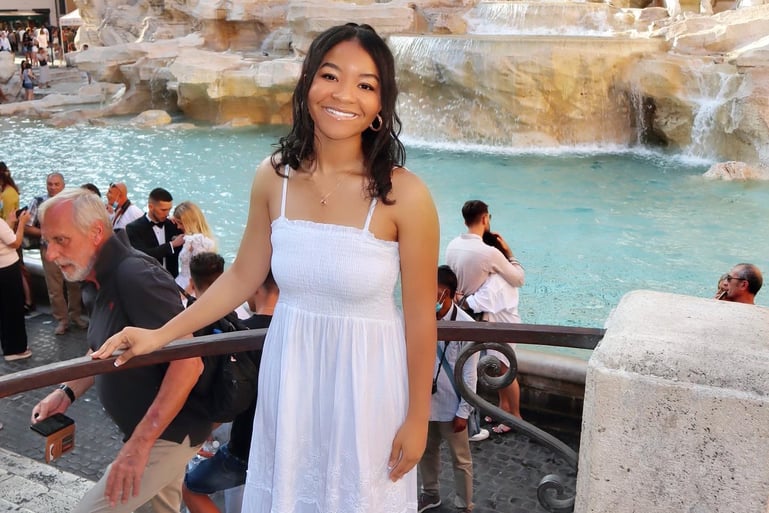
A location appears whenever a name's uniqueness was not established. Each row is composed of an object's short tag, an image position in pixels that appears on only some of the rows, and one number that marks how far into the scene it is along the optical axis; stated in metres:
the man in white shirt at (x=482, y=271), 4.78
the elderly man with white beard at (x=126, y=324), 2.44
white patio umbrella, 31.84
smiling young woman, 1.95
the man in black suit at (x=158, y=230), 6.03
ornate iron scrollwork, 2.19
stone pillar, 1.58
